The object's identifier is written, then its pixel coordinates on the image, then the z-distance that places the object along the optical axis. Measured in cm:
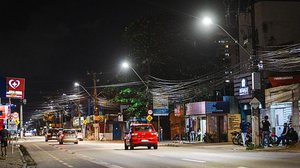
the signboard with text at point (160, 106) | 4647
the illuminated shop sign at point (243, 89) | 4100
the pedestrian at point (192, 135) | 4699
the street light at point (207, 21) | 2656
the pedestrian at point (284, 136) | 2905
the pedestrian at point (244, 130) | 3164
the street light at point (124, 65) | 4458
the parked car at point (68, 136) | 5012
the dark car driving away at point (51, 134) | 6287
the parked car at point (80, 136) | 6650
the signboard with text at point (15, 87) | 3062
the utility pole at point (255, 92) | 2861
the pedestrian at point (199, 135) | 4568
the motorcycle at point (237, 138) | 3322
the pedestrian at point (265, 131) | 2917
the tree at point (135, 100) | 5305
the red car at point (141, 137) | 3130
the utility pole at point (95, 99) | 6601
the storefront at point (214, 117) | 4336
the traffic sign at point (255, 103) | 2888
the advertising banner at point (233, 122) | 4288
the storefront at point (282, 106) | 3055
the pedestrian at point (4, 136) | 2689
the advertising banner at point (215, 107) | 4350
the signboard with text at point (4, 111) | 3954
